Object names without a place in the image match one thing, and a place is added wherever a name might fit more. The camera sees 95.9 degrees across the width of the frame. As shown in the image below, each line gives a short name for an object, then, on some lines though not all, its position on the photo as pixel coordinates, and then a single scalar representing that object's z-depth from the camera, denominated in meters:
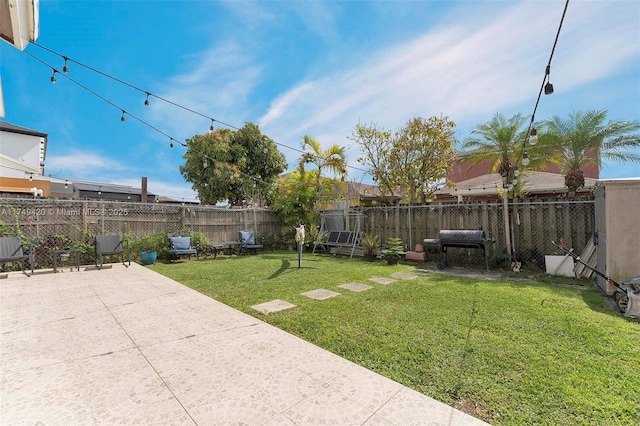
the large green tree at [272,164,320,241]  12.86
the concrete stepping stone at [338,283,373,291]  5.55
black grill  7.40
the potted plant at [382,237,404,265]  8.56
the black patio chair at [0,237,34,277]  6.79
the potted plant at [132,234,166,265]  9.16
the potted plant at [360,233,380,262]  9.62
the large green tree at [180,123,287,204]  20.88
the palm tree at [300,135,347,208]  13.24
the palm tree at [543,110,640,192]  8.75
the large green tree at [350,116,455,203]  12.09
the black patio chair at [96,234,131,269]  8.20
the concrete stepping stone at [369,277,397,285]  6.15
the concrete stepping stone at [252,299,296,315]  4.31
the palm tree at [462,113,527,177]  9.20
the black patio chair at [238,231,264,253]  11.25
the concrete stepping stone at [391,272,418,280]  6.60
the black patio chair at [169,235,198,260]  9.41
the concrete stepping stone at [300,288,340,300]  5.00
